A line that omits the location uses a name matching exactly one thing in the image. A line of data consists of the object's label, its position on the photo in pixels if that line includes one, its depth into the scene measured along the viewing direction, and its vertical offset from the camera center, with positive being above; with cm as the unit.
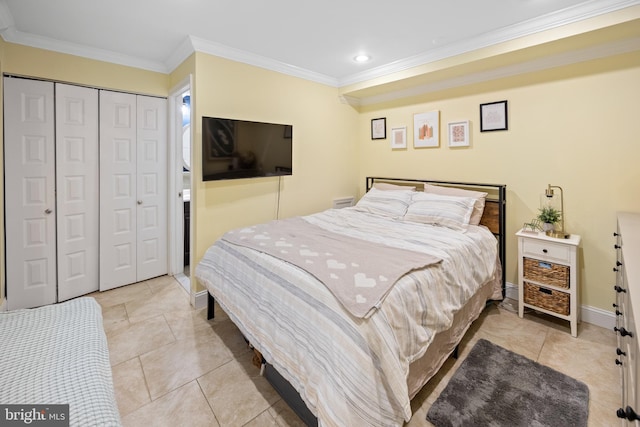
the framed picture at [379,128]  403 +118
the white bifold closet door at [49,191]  268 +22
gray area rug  164 -113
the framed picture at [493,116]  296 +99
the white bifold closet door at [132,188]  316 +28
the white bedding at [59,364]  86 -52
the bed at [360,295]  129 -49
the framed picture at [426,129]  346 +100
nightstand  239 -54
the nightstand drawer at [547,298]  244 -75
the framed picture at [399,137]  379 +99
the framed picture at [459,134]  322 +88
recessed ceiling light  313 +169
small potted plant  261 -6
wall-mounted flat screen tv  287 +68
